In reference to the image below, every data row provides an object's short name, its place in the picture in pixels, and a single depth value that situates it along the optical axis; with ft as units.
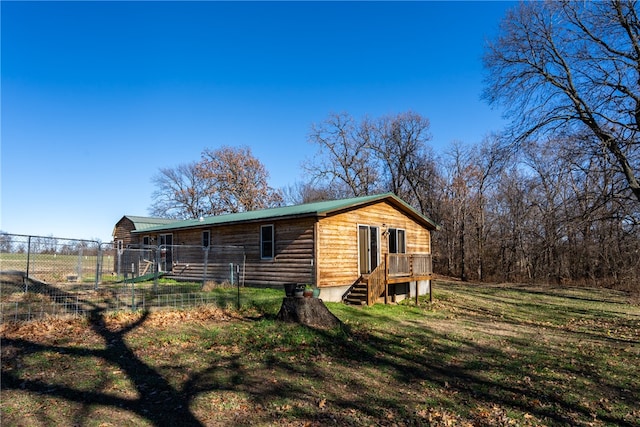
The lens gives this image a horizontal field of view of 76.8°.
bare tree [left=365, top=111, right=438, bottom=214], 121.19
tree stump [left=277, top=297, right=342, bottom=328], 32.71
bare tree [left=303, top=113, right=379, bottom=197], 129.08
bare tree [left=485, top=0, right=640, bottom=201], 41.68
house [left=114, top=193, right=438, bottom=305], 48.44
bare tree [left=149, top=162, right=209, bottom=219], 155.68
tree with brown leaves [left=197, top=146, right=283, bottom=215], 145.18
